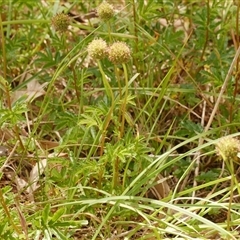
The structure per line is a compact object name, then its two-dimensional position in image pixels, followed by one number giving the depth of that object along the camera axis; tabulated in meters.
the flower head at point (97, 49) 0.84
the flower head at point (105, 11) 0.87
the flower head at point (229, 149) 0.75
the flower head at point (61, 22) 0.91
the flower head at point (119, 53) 0.82
